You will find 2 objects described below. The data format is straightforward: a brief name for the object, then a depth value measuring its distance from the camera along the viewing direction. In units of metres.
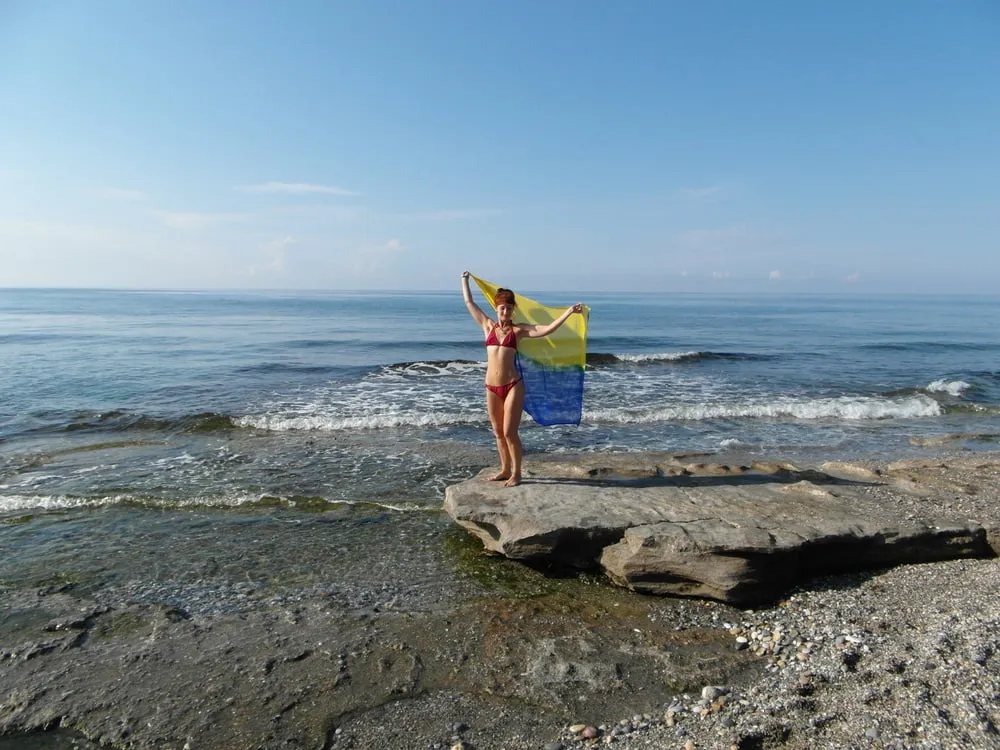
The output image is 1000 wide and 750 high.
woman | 7.21
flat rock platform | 5.71
